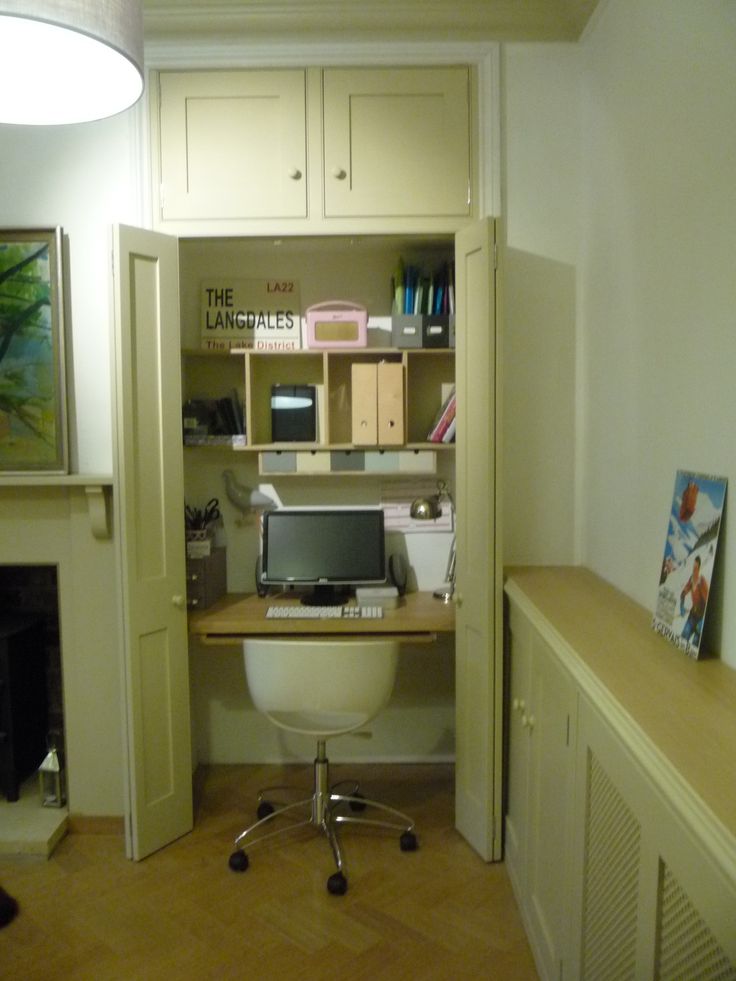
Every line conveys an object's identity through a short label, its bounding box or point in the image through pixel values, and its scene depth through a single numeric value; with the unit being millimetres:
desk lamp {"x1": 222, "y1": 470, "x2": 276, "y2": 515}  2879
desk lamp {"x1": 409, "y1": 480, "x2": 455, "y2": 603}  2750
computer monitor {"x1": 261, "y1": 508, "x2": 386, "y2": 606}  2723
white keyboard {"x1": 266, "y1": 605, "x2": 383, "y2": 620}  2529
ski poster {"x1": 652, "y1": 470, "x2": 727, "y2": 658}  1486
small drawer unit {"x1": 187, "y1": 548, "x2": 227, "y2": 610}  2656
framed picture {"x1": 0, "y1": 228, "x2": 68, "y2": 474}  2494
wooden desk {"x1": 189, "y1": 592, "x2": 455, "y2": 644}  2469
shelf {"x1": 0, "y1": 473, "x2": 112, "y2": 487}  2393
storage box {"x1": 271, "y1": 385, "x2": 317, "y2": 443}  2766
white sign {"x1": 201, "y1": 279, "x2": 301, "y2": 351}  2822
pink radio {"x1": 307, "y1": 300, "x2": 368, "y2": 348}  2645
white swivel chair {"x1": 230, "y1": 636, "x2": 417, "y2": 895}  2227
